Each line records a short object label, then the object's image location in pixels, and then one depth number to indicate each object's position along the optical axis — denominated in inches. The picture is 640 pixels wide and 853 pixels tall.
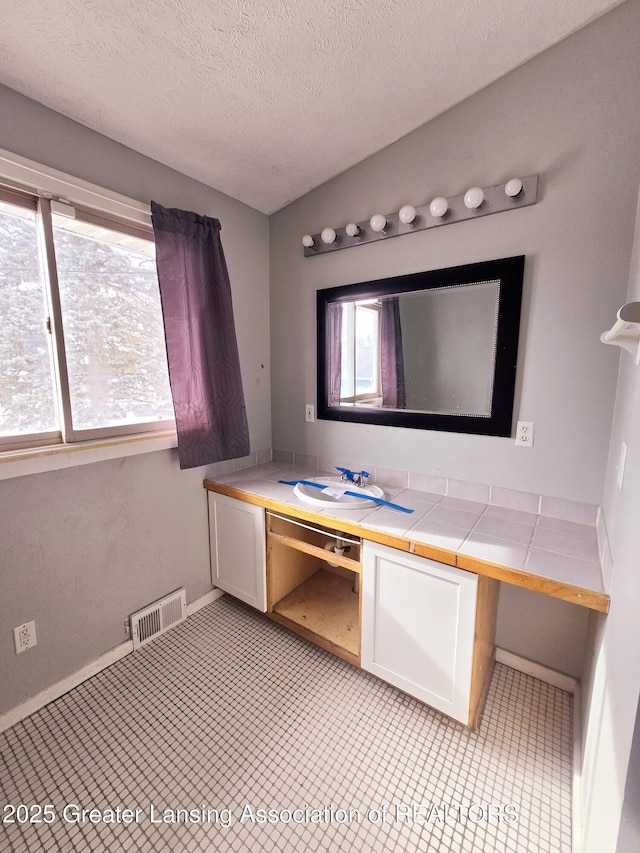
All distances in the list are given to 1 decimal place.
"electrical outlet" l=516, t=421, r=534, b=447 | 58.6
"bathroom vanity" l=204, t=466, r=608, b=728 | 49.4
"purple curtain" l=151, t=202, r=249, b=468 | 65.6
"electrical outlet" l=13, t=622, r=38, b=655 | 54.2
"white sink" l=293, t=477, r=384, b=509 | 63.4
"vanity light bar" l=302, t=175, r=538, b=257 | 54.3
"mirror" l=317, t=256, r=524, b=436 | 59.3
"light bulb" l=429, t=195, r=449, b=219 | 59.1
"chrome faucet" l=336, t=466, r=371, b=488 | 73.1
